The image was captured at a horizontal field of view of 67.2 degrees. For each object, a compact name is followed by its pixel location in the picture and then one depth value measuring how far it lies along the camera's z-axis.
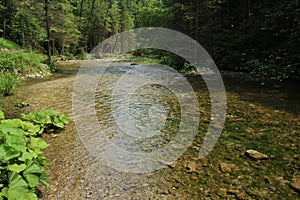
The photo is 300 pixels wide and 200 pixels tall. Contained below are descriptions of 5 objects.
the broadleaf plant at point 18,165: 2.20
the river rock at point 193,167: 3.40
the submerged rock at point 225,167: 3.39
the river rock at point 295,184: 2.89
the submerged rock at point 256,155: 3.70
